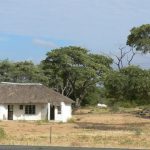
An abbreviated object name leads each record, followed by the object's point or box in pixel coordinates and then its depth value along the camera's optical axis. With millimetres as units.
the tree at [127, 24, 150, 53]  61012
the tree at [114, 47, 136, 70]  89500
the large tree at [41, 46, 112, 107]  89125
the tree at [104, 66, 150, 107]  45812
